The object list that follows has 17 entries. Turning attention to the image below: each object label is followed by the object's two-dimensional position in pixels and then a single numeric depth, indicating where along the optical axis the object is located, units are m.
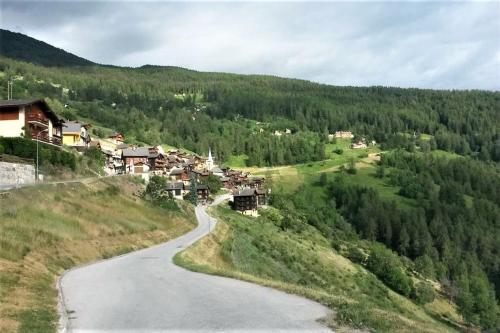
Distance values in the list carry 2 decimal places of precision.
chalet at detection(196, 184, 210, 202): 114.99
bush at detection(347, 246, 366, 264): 102.06
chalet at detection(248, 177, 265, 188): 161.56
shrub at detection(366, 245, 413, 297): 91.37
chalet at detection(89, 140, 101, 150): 113.11
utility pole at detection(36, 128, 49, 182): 43.64
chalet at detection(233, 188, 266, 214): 111.92
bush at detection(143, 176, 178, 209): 61.08
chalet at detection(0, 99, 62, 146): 52.53
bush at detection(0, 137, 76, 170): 43.88
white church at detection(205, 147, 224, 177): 172.12
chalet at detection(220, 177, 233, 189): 157.12
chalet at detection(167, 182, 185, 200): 107.19
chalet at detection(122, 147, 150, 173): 123.54
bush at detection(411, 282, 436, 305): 91.78
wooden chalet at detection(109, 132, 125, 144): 155.50
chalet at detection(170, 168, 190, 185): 134.19
